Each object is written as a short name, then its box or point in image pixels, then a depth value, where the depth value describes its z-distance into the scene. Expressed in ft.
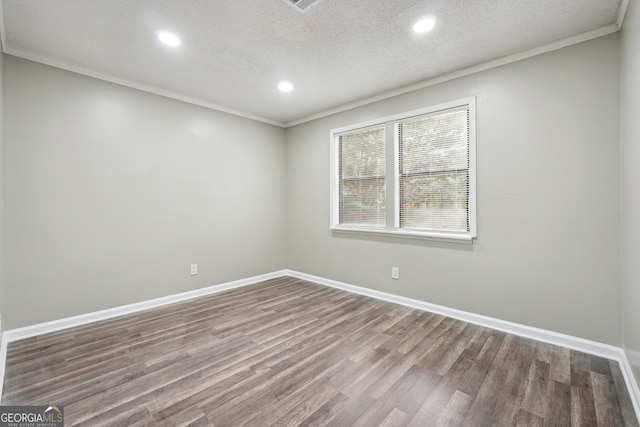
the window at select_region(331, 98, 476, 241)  10.13
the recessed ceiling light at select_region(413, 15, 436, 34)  7.22
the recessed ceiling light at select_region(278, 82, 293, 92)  10.97
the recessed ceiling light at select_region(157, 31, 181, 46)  7.73
